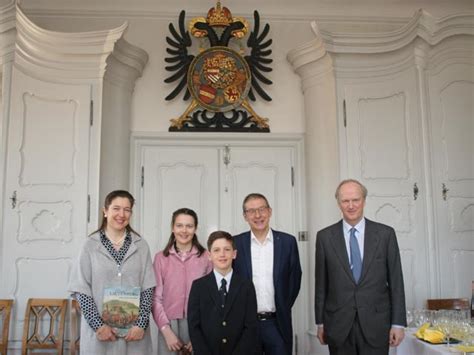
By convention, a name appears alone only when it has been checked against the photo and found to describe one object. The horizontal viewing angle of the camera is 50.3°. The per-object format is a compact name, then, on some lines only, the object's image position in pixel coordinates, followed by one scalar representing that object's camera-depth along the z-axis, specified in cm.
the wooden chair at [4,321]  329
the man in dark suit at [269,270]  263
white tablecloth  219
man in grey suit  235
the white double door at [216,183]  404
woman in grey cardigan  229
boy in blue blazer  229
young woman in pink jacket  259
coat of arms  408
